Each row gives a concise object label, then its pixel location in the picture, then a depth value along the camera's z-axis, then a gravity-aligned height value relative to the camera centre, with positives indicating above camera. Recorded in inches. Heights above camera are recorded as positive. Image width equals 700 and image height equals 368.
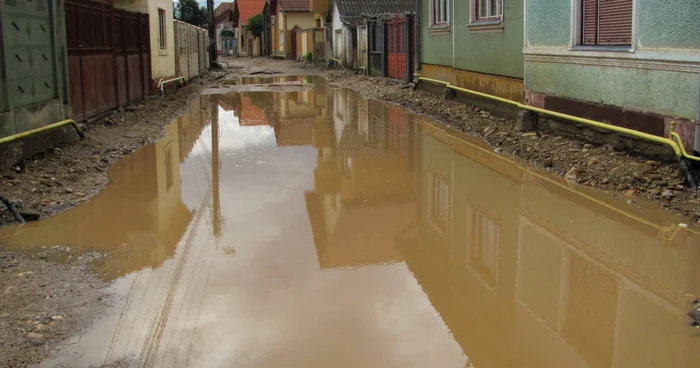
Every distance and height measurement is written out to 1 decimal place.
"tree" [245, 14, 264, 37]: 2519.7 +221.5
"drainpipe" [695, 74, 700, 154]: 276.8 -22.0
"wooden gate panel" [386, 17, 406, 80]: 887.1 +45.6
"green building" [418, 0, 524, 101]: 477.4 +30.5
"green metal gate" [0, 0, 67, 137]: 332.5 +13.1
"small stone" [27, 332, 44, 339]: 166.6 -57.5
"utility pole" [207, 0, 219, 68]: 1386.3 +102.5
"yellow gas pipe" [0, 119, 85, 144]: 324.0 -20.5
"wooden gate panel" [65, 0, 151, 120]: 468.8 +25.6
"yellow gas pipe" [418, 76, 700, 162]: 281.4 -23.3
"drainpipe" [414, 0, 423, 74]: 744.3 +49.3
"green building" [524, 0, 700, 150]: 290.4 +9.0
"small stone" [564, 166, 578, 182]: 315.3 -42.4
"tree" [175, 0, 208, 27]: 2138.3 +228.2
